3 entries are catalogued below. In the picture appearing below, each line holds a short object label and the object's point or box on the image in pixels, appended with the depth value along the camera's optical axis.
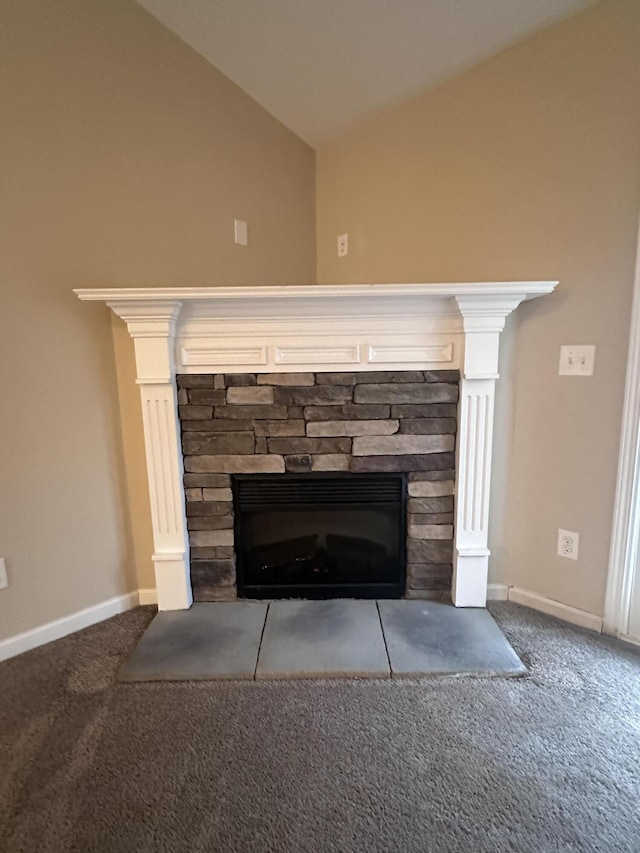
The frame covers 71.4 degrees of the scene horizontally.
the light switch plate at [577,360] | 1.78
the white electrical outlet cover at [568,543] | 1.92
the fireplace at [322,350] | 1.81
